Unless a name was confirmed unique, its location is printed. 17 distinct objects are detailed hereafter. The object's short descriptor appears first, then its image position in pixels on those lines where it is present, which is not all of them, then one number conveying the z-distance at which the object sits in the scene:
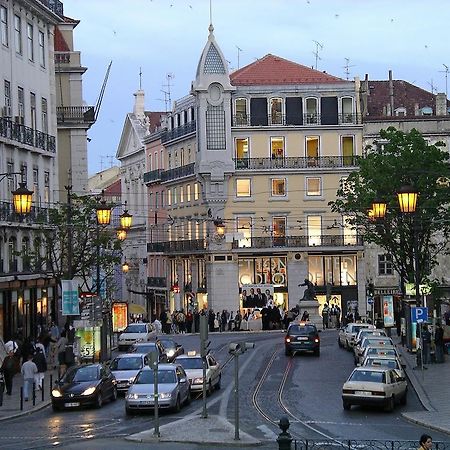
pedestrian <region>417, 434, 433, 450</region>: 18.80
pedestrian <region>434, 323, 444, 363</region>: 50.97
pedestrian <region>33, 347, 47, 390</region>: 41.85
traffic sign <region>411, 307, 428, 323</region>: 43.72
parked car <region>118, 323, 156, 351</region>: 61.34
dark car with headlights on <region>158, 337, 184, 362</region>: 49.59
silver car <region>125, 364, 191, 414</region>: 34.78
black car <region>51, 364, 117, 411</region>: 36.97
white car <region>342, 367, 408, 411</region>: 36.06
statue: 77.50
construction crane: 77.54
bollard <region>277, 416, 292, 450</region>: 18.14
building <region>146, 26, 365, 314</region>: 91.88
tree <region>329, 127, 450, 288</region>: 55.47
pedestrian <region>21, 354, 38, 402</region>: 39.66
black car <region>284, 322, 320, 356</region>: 56.62
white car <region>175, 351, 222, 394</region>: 39.88
